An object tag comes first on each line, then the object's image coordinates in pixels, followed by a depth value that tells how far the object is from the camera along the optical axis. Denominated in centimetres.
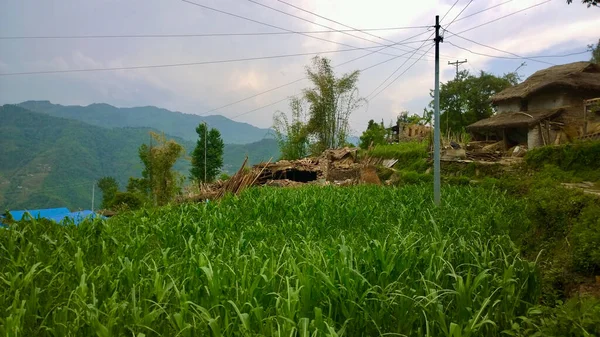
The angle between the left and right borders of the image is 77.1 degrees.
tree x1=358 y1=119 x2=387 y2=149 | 2684
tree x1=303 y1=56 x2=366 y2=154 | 2712
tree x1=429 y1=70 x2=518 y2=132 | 2914
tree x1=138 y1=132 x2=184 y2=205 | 2881
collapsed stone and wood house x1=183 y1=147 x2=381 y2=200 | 1516
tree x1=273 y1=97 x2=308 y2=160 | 2869
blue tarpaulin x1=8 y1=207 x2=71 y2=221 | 1840
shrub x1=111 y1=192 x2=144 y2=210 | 2284
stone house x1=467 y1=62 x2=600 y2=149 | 1584
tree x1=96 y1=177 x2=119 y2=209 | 4331
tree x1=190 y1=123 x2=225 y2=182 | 3256
